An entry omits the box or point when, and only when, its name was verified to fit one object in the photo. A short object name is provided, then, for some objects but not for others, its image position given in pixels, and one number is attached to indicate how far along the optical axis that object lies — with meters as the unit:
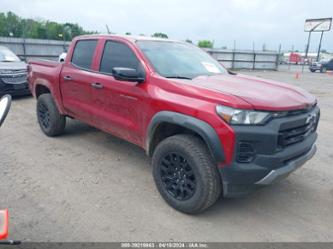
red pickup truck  2.69
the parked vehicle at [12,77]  8.27
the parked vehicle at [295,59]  47.29
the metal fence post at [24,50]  16.90
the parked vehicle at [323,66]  30.45
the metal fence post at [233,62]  27.11
